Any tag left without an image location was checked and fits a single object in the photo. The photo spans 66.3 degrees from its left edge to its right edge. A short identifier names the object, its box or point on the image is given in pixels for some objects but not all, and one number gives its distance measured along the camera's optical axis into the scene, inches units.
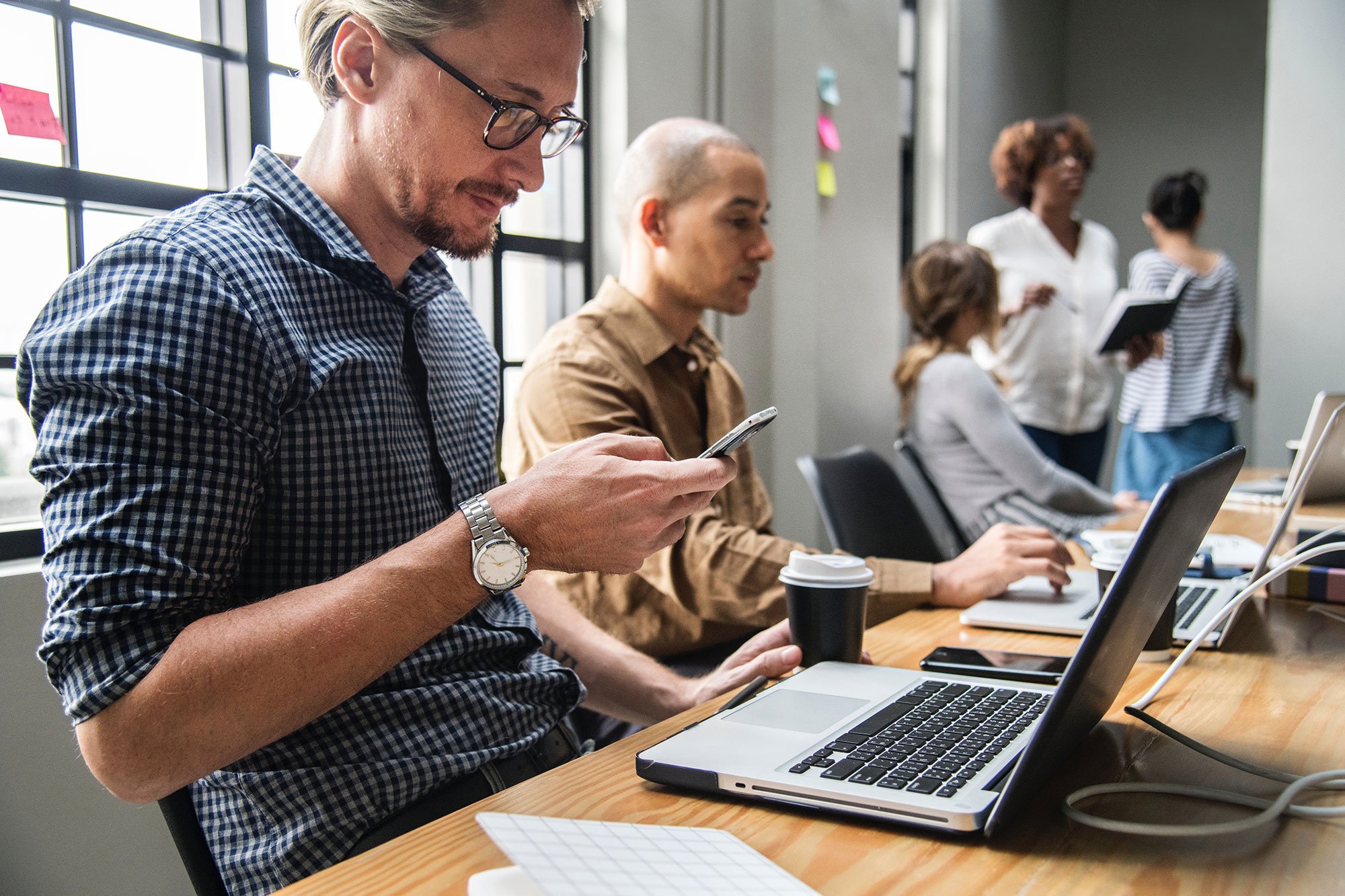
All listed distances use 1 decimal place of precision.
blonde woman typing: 103.7
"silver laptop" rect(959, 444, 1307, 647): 47.8
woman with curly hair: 154.6
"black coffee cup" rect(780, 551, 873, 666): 40.6
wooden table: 24.6
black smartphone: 40.1
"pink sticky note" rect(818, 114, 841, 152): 132.3
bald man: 58.3
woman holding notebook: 155.5
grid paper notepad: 21.5
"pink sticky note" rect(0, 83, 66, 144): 58.5
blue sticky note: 132.1
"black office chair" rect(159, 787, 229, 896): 33.5
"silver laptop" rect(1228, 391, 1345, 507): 54.4
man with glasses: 30.2
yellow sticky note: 133.6
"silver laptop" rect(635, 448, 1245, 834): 25.4
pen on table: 37.3
